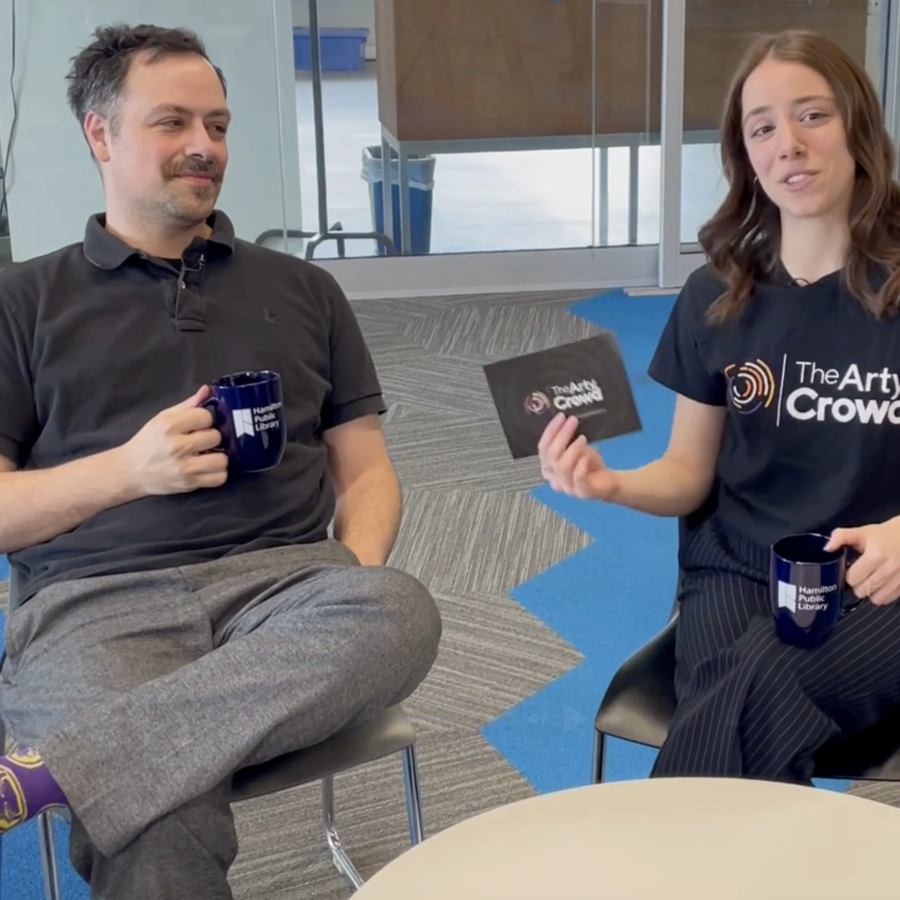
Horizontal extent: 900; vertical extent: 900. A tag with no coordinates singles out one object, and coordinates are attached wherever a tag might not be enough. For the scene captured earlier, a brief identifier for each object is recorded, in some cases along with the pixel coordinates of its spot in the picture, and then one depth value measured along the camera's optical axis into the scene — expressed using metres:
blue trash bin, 5.37
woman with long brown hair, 1.61
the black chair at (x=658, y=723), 1.51
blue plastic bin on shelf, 5.12
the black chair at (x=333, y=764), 1.49
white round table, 1.11
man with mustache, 1.39
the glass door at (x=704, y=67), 5.15
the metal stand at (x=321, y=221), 5.14
